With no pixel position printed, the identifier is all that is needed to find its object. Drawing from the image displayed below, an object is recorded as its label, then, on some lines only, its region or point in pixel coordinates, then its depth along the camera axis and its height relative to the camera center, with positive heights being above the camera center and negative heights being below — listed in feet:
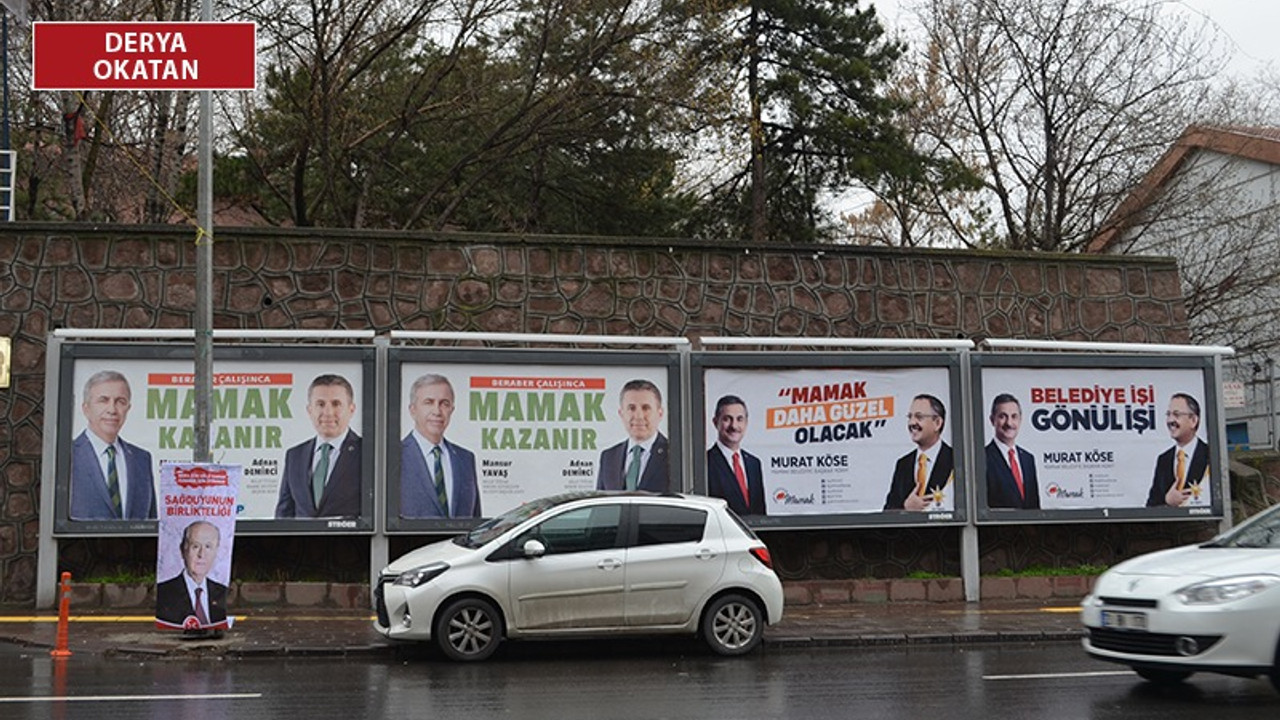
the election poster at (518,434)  52.21 +2.86
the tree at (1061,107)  92.84 +26.93
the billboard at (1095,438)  57.06 +2.44
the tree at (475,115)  73.36 +23.10
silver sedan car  30.83 -2.78
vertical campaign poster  43.16 -1.00
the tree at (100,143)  73.00 +21.57
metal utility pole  43.68 +7.29
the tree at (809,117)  93.81 +27.05
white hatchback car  40.37 -2.22
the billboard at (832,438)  54.75 +2.59
